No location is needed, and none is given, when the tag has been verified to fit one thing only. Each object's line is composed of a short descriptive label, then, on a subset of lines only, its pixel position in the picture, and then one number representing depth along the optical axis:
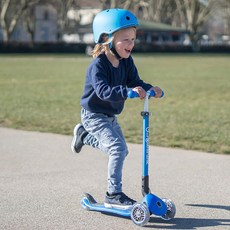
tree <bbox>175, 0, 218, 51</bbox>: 73.94
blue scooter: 4.63
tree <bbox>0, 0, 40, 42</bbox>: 60.51
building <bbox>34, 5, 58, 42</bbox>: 99.44
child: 4.74
